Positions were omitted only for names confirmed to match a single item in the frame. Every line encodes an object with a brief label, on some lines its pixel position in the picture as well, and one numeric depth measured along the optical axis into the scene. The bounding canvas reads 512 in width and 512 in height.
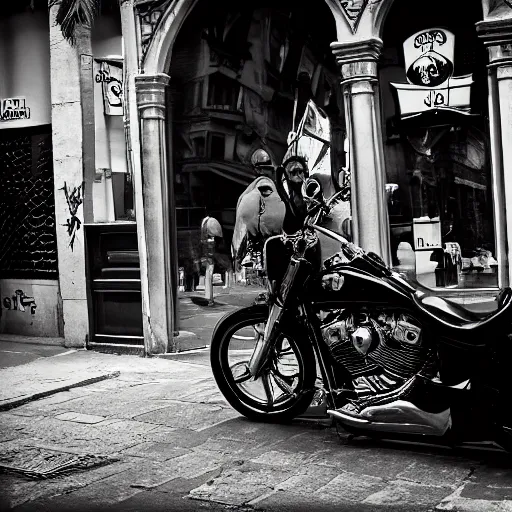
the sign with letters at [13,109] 10.01
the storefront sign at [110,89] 9.09
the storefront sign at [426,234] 7.50
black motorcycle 4.23
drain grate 4.51
